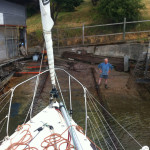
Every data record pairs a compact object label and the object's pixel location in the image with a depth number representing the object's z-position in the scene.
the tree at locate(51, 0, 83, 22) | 14.87
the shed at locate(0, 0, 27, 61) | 10.73
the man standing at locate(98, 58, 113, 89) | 8.09
